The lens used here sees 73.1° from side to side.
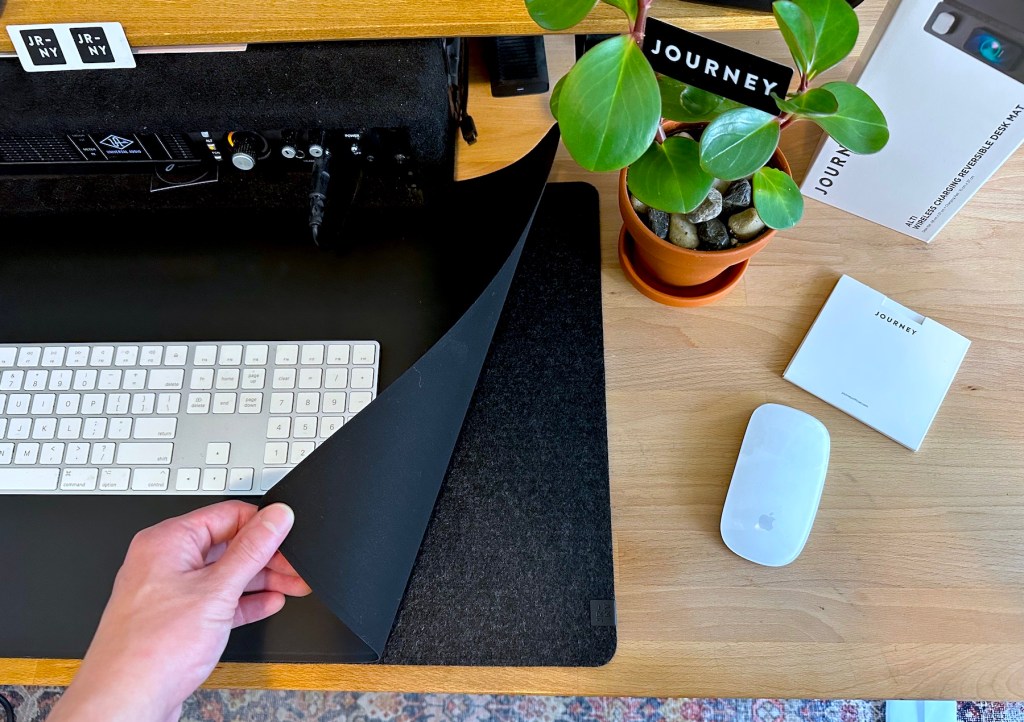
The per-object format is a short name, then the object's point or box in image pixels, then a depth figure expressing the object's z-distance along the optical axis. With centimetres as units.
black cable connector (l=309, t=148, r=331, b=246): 58
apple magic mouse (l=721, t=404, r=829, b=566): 54
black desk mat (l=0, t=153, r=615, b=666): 54
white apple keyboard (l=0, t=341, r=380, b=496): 56
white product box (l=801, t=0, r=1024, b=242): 45
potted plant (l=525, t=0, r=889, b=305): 38
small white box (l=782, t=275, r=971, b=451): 57
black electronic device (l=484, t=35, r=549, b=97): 67
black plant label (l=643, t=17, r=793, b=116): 40
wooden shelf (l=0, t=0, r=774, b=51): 51
